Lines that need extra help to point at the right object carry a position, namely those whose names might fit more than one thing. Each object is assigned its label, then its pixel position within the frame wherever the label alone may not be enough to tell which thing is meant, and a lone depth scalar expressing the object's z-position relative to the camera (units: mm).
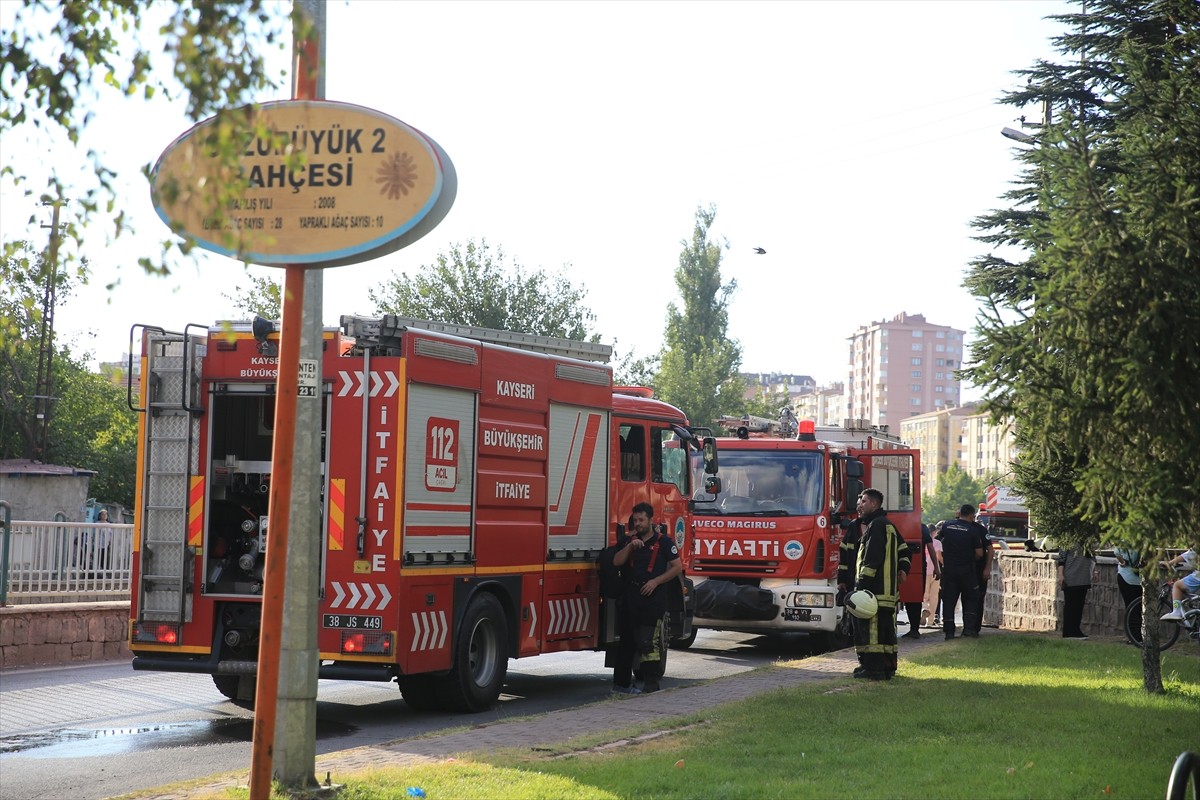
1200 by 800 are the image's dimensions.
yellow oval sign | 6688
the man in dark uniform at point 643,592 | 12547
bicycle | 16328
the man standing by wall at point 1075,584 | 18156
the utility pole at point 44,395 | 36844
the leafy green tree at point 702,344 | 58750
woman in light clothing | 22422
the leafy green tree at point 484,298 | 45375
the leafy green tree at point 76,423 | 43469
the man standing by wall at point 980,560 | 18125
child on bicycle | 16969
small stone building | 28891
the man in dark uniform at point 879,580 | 12711
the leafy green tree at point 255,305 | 40653
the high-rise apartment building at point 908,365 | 183000
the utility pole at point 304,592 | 7105
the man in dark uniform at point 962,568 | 17984
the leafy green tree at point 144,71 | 5020
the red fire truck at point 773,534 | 16391
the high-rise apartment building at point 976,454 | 165638
